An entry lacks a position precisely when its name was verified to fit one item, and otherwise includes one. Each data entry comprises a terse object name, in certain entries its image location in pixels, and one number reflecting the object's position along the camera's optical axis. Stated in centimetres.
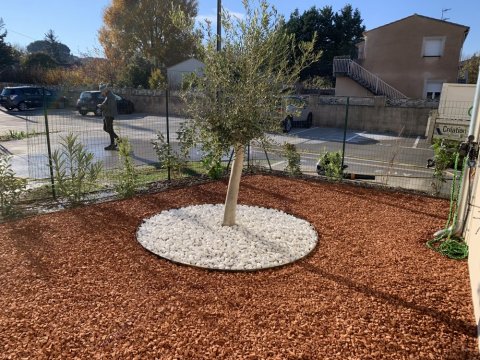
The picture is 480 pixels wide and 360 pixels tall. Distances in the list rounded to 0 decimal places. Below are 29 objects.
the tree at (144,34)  3566
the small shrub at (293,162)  780
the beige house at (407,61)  2230
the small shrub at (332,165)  765
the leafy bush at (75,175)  577
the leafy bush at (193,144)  451
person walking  1017
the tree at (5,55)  3594
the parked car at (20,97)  2331
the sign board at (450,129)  697
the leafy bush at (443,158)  652
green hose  431
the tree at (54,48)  5488
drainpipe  461
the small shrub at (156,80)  2648
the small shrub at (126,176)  630
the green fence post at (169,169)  742
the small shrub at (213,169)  743
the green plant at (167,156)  732
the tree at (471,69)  2423
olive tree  414
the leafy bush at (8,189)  518
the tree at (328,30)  3241
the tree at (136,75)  2897
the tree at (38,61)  3519
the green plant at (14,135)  1289
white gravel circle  403
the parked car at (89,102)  2062
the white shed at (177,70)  3036
